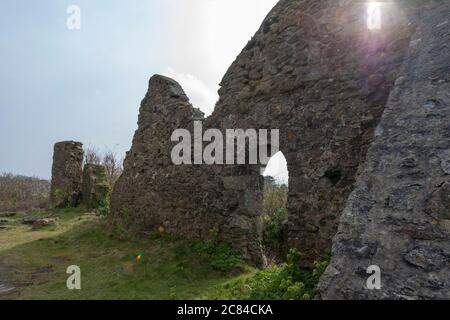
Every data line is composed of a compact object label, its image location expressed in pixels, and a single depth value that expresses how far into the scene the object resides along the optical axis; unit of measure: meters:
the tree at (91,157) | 30.30
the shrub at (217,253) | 5.89
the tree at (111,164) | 28.08
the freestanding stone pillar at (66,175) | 15.23
